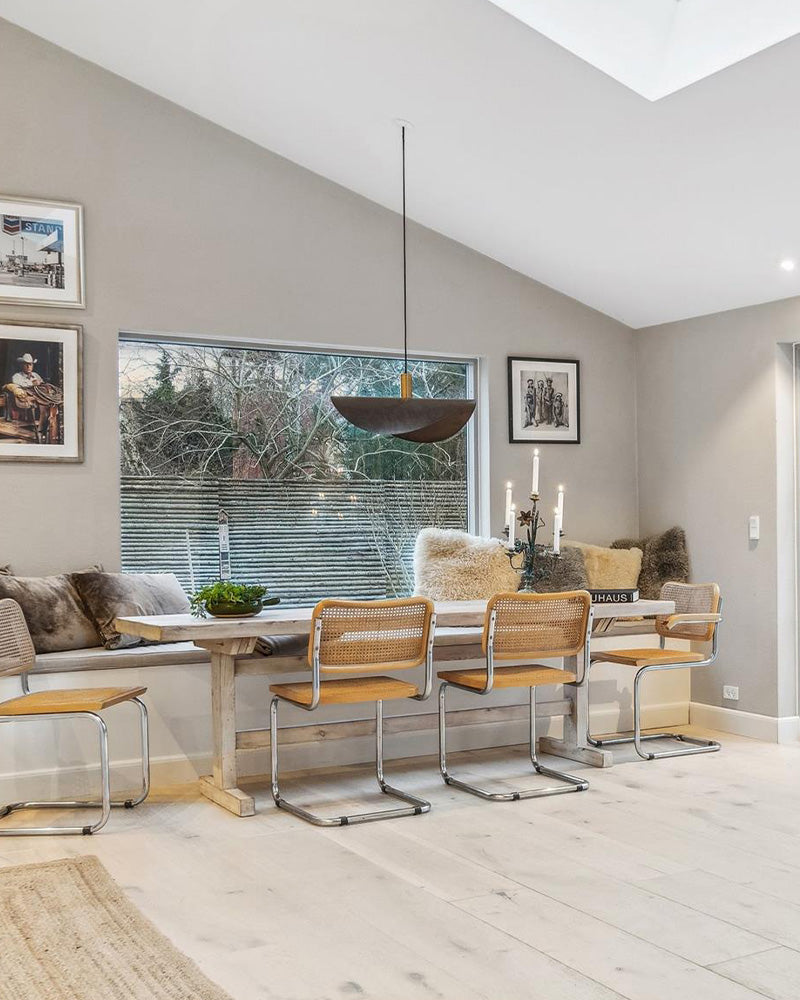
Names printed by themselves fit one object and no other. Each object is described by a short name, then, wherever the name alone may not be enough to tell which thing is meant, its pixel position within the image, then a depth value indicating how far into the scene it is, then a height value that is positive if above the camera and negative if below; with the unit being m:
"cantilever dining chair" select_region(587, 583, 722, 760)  5.19 -0.70
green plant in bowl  4.15 -0.33
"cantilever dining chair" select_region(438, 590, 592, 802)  4.42 -0.55
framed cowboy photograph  4.83 +0.55
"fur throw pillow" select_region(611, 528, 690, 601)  6.07 -0.29
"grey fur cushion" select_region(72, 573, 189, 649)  4.62 -0.37
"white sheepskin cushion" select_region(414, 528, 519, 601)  5.63 -0.29
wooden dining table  3.98 -0.57
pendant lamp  4.22 +0.40
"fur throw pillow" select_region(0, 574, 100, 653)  4.48 -0.41
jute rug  2.54 -1.12
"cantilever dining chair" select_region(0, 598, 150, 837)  3.84 -0.68
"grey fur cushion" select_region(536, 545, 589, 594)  5.79 -0.32
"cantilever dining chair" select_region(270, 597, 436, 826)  4.01 -0.54
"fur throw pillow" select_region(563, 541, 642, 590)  6.02 -0.31
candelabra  4.70 -0.18
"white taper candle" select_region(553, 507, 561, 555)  4.62 -0.09
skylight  3.89 +1.76
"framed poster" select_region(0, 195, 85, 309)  4.84 +1.19
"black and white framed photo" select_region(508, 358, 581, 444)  6.13 +0.64
